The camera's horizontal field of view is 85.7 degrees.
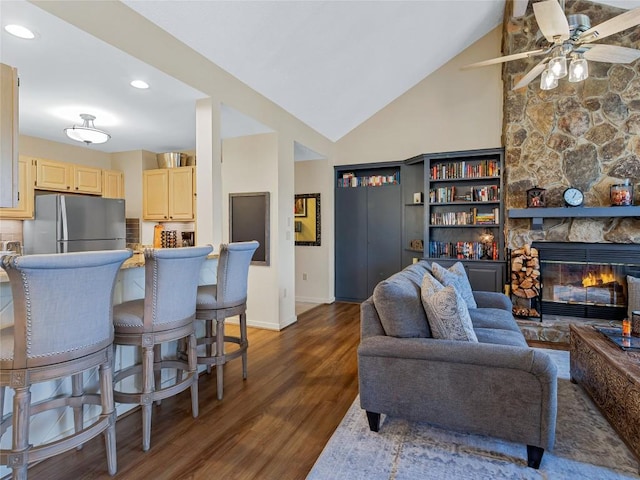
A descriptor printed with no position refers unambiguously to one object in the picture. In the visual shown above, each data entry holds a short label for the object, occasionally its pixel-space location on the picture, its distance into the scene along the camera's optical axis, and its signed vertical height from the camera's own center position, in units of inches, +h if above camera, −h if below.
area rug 68.1 -47.5
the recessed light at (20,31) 81.9 +48.8
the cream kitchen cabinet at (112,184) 203.3 +29.2
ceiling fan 95.5 +58.8
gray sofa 67.5 -30.5
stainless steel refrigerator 162.7 +3.6
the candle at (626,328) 95.1 -26.8
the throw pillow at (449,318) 77.2 -19.3
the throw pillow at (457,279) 109.2 -15.4
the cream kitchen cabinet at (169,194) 194.4 +22.2
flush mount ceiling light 128.5 +37.4
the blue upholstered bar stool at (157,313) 77.1 -18.8
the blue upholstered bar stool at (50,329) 55.6 -16.9
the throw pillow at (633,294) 152.9 -27.5
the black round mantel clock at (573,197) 163.6 +16.7
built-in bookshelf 186.7 +12.3
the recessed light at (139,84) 109.4 +47.8
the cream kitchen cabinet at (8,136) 69.4 +19.7
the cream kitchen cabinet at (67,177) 173.0 +29.6
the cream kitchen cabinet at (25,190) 164.9 +20.5
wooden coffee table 72.2 -35.8
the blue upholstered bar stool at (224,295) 99.5 -18.6
